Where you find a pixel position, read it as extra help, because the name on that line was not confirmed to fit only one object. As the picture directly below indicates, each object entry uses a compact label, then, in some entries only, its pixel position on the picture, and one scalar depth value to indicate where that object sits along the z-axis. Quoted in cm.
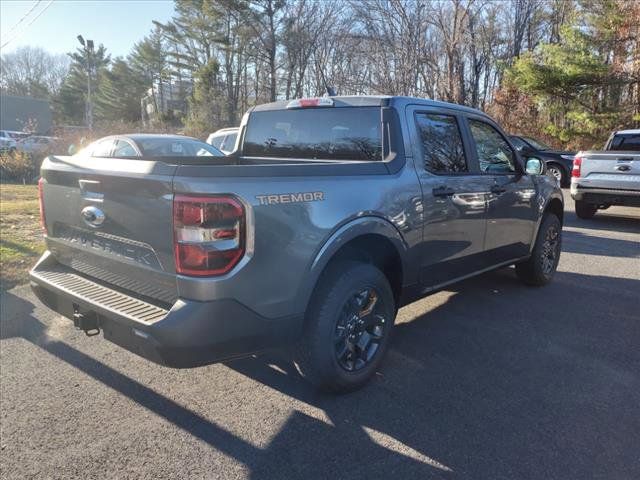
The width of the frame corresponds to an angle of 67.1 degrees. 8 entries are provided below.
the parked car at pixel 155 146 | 977
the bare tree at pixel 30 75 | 6550
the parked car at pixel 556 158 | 1489
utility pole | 2472
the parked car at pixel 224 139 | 1134
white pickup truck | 873
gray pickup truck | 232
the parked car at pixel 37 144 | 1799
